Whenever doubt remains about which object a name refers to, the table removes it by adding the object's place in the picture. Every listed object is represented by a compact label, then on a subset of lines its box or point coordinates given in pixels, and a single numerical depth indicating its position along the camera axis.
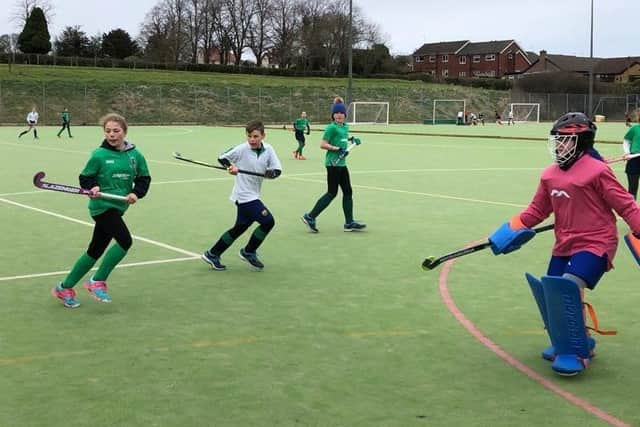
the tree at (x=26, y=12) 88.39
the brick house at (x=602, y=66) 125.81
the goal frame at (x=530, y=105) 73.15
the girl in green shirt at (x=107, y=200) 7.01
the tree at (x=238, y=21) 105.75
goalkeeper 5.12
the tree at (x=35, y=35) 86.56
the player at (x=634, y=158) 12.20
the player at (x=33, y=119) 36.70
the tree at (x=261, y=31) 106.19
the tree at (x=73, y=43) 101.50
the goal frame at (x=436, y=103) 70.68
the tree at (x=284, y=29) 105.75
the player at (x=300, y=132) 25.03
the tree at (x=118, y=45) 103.00
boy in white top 8.70
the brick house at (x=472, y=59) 134.25
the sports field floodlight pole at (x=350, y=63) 52.82
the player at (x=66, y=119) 38.38
